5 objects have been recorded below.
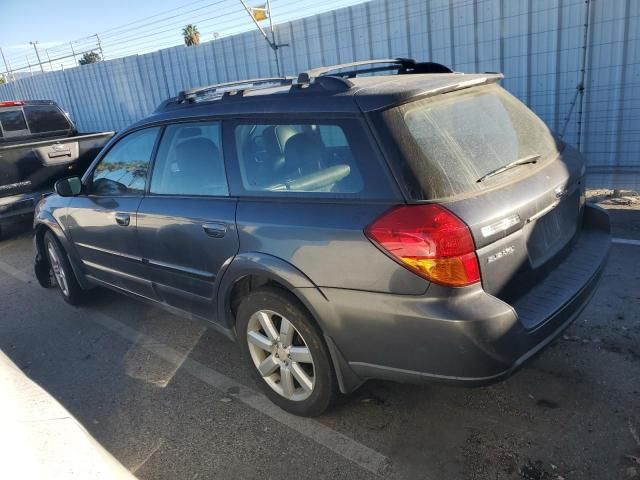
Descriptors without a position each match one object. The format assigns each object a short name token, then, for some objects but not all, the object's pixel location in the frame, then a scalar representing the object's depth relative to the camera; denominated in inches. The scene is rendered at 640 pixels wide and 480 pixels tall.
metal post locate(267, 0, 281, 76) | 343.5
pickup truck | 276.2
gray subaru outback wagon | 90.0
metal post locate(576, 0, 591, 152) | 233.5
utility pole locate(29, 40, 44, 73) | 715.7
